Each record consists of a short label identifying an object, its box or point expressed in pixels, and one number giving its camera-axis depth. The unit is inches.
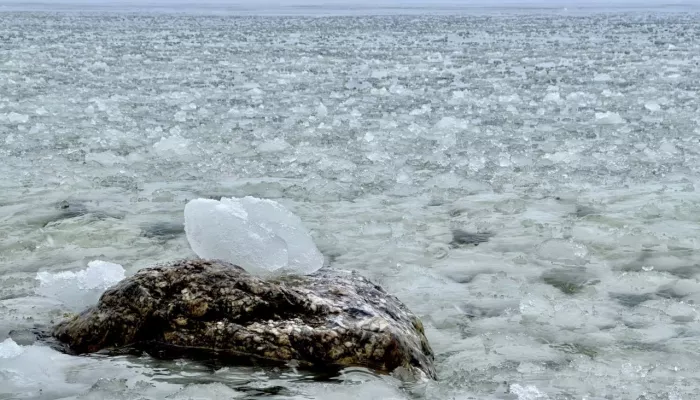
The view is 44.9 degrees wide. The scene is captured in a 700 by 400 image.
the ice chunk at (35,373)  146.0
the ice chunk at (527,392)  156.5
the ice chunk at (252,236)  186.4
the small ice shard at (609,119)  463.5
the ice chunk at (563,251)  244.9
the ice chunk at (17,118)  445.7
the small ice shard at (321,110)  487.2
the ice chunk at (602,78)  663.8
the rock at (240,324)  162.6
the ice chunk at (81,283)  196.4
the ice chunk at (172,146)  374.9
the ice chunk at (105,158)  354.9
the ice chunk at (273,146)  388.8
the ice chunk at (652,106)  501.6
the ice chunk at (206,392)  144.5
